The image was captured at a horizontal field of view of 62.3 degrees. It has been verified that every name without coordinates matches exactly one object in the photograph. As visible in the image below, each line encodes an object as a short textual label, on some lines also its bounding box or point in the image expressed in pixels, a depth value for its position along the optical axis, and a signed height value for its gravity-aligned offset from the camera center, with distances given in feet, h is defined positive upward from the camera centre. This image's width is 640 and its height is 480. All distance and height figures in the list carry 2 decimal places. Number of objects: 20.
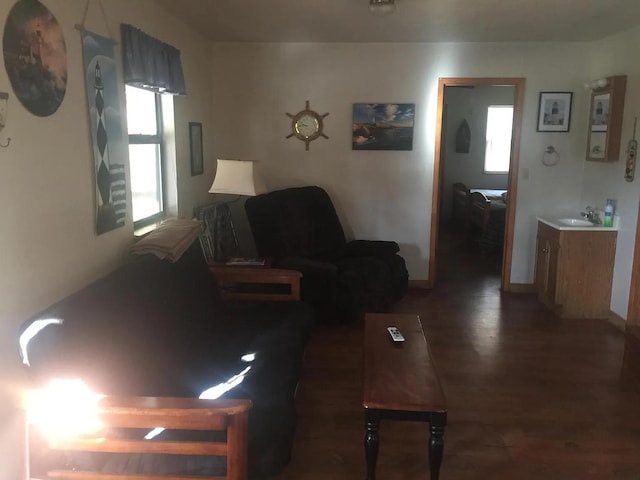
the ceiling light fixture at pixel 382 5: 10.54 +2.80
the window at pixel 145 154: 11.08 -0.21
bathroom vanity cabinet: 14.08 -3.22
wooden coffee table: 6.63 -3.14
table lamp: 12.22 -1.71
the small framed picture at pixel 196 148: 13.92 -0.07
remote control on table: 8.59 -3.07
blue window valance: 9.51 +1.59
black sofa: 6.16 -2.94
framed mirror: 13.84 +0.86
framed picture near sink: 15.75 +1.12
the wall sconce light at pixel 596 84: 14.17 +1.80
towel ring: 16.10 -0.22
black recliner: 13.17 -2.93
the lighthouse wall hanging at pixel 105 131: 8.34 +0.22
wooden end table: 11.08 -2.73
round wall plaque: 6.33 +1.10
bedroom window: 28.12 +0.55
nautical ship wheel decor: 16.29 +0.65
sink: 14.56 -2.03
